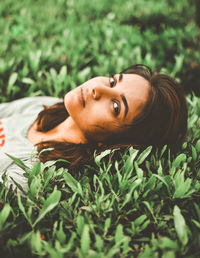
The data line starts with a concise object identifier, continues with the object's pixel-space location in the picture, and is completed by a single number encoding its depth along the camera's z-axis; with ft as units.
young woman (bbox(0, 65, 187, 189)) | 2.67
